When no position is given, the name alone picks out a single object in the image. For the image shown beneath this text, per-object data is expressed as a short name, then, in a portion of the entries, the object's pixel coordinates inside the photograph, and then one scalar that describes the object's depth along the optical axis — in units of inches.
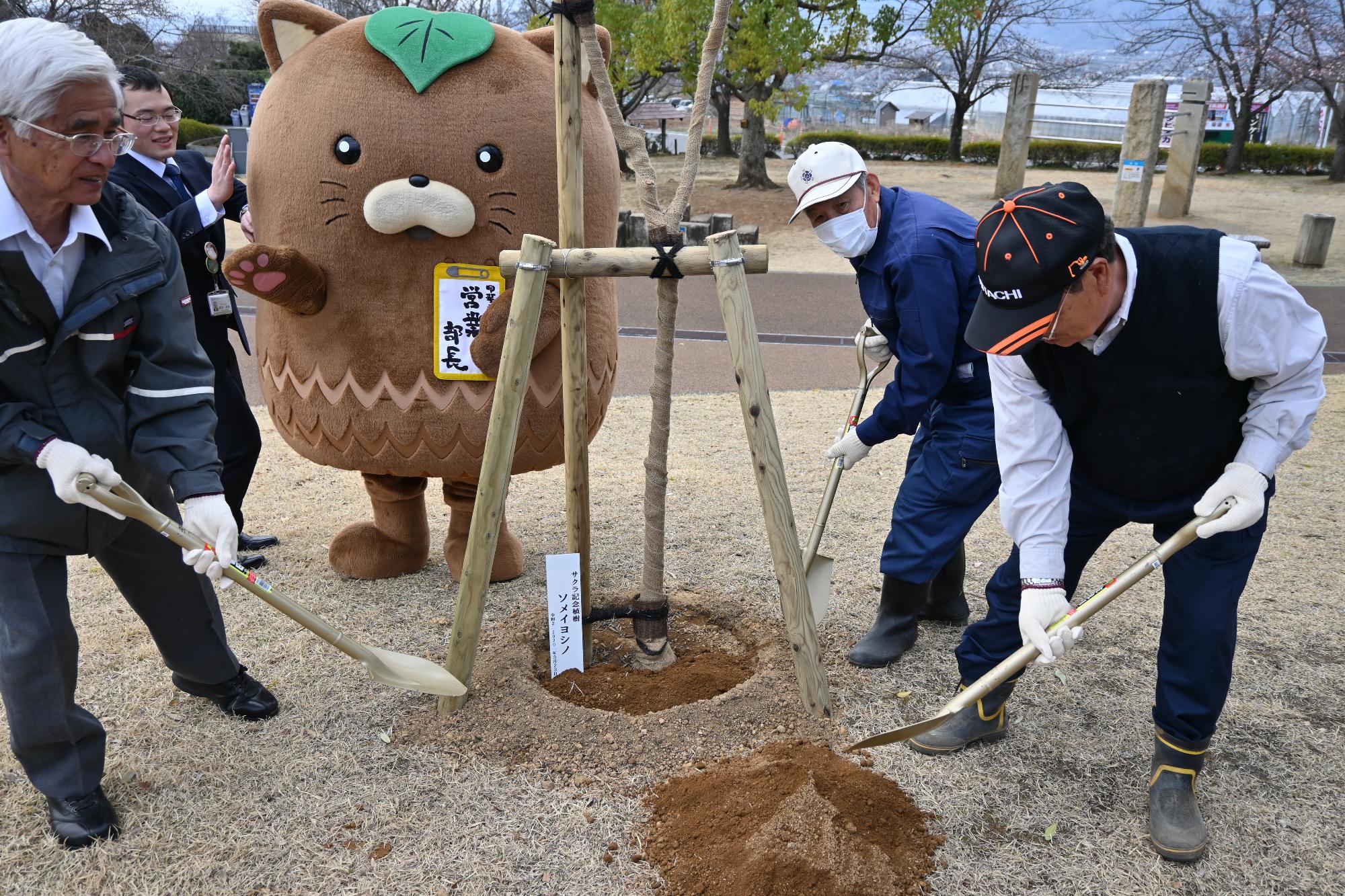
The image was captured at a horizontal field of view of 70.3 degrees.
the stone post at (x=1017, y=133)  601.3
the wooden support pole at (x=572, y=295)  110.0
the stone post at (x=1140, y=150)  458.6
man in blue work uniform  120.9
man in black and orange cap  84.0
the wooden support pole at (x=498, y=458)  108.7
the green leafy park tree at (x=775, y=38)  544.4
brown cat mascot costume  121.6
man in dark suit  141.3
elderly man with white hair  84.8
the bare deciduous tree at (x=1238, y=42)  807.7
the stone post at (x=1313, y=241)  468.1
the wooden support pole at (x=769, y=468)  106.9
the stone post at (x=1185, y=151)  533.0
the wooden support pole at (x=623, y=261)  107.3
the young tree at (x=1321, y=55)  756.0
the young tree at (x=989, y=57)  935.7
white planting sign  124.0
